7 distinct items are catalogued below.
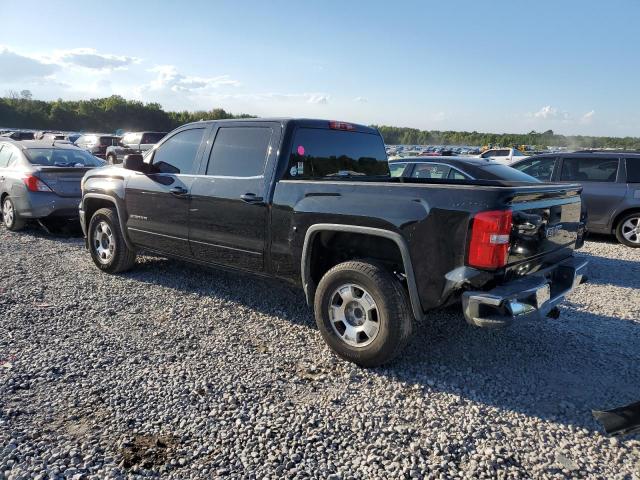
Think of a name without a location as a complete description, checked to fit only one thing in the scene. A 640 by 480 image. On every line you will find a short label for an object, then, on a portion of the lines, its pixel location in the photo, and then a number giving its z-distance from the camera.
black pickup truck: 3.15
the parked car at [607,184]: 8.36
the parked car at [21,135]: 28.14
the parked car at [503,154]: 25.61
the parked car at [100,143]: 26.72
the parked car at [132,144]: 24.19
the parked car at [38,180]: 8.05
